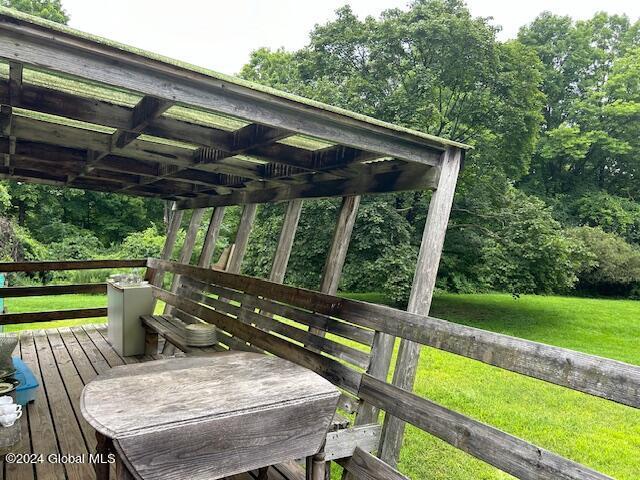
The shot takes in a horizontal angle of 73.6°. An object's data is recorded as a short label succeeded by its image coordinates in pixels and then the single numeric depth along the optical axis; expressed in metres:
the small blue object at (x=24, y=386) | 2.67
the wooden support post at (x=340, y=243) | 3.16
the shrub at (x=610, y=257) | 14.23
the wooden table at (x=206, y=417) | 1.30
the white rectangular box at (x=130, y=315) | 4.34
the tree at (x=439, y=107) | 9.37
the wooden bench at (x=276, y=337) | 2.18
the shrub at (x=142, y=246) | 14.30
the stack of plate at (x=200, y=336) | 3.18
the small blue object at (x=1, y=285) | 5.05
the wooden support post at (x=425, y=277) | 2.21
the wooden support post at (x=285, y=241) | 3.82
